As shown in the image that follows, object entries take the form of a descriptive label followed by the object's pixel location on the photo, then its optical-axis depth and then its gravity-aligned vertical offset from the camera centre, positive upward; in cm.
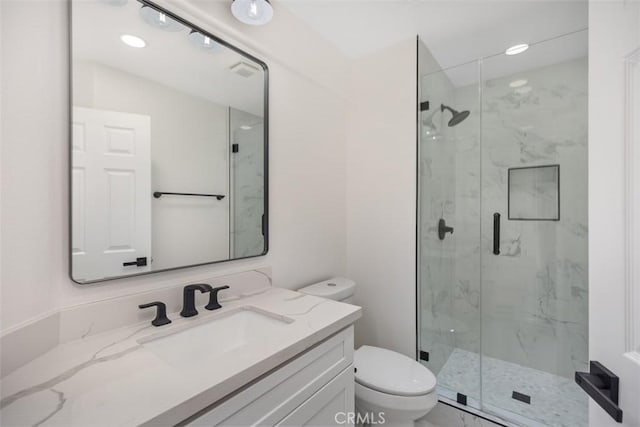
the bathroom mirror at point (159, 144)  92 +26
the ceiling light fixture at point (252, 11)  123 +88
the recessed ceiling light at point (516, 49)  188 +109
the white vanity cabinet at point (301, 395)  72 -55
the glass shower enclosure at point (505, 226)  190 -11
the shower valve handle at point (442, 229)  211 -13
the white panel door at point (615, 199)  59 +3
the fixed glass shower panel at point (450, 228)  192 -12
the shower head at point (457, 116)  222 +75
